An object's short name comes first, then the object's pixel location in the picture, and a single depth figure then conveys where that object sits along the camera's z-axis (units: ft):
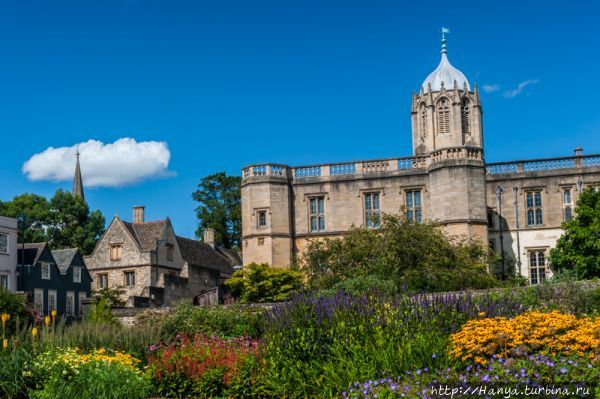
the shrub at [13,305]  85.61
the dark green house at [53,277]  163.12
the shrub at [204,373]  46.85
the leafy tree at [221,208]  240.94
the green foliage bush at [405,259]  111.75
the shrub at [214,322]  74.79
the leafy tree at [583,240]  126.72
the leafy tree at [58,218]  232.32
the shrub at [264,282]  142.10
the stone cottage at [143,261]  170.81
